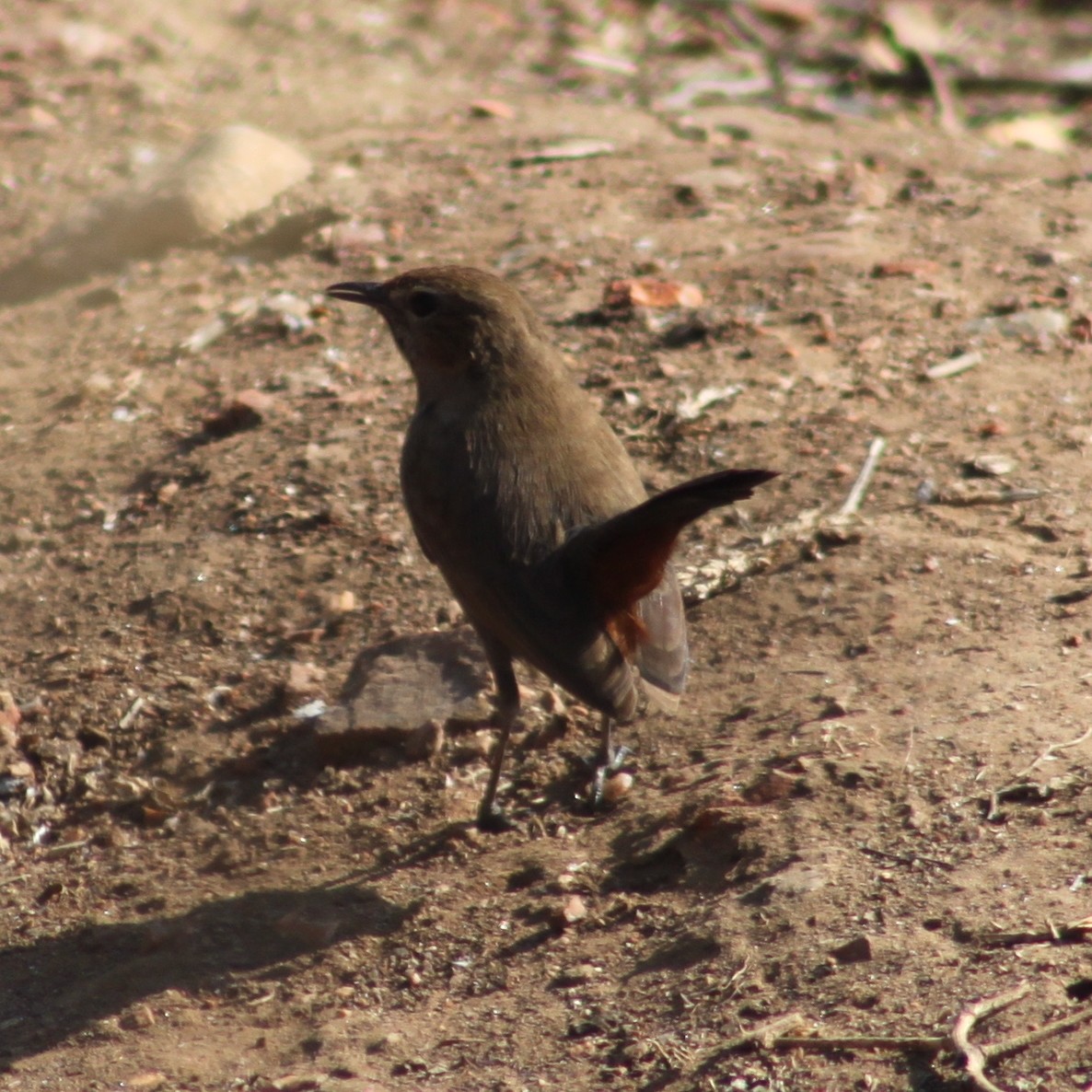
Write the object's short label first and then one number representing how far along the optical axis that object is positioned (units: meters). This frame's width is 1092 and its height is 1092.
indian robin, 8.43
